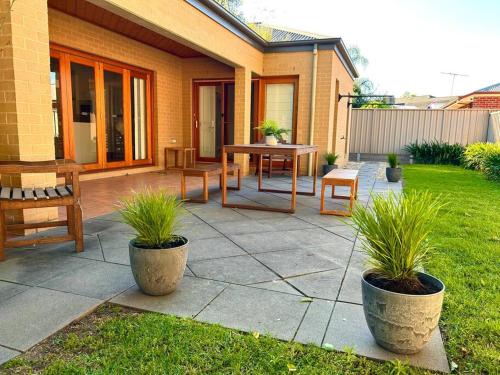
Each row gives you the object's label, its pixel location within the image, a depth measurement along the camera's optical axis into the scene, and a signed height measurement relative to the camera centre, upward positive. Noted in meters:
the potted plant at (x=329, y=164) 8.48 -0.64
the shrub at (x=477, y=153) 9.11 -0.40
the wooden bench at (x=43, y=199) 2.88 -0.54
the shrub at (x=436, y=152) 12.39 -0.49
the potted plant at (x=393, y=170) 7.79 -0.69
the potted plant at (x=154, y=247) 2.24 -0.70
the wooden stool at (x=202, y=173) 5.19 -0.56
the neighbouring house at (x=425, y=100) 32.62 +3.58
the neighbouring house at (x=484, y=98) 15.97 +1.77
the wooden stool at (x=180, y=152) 9.14 -0.53
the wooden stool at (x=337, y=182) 4.69 -0.58
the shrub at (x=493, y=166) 8.00 -0.59
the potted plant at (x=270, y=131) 5.49 +0.05
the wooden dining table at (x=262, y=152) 4.81 -0.24
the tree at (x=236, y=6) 15.88 +5.41
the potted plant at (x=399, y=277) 1.69 -0.70
